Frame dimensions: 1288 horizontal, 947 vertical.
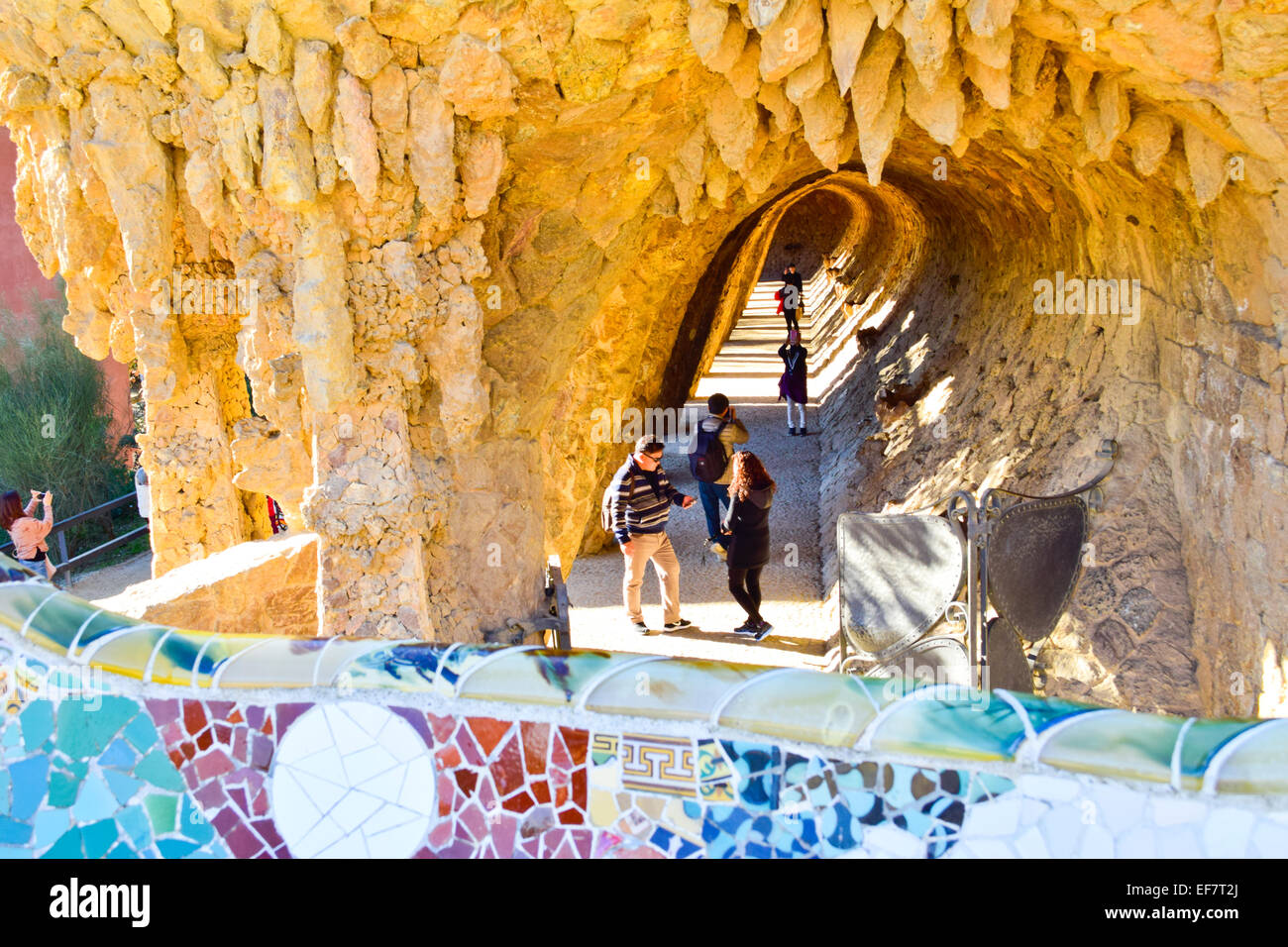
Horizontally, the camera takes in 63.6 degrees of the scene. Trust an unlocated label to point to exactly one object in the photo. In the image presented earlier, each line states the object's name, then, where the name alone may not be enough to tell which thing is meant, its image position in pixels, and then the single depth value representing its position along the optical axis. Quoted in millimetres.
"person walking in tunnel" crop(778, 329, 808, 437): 12219
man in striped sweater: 7133
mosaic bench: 1661
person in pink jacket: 6859
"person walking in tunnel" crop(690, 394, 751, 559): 7914
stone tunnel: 4672
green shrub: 13117
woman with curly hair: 6941
